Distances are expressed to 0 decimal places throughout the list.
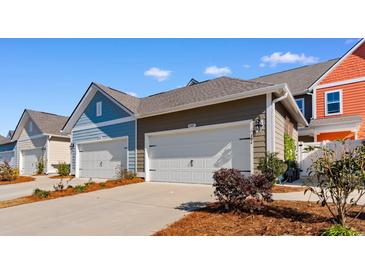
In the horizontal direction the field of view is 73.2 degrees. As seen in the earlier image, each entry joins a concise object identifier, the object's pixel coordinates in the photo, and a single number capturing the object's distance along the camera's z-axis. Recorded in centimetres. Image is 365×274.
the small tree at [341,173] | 367
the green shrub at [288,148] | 987
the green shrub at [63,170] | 1576
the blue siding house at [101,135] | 1253
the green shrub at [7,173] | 1528
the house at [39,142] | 1877
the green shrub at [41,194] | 804
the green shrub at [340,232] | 344
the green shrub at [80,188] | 904
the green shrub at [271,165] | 783
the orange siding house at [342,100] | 1324
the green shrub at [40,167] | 1870
